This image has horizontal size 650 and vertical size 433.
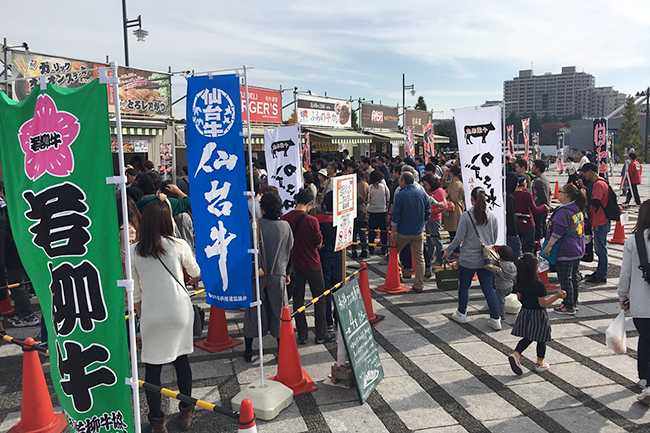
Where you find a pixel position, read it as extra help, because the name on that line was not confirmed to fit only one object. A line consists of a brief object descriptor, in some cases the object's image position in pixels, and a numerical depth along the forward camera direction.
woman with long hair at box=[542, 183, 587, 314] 6.44
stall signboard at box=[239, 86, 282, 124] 21.33
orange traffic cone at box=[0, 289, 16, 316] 7.03
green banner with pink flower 2.62
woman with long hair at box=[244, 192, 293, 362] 5.07
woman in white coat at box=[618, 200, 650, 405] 4.15
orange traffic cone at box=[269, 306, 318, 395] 4.64
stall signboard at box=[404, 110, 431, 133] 38.63
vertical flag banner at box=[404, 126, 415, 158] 18.39
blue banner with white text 4.11
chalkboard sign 4.41
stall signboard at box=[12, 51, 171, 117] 12.01
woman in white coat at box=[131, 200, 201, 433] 3.62
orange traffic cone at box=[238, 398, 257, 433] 2.74
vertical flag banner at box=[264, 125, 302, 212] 8.26
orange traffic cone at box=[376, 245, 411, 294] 7.85
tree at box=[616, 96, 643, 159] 53.94
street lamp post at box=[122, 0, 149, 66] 17.01
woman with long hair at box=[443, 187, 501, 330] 6.15
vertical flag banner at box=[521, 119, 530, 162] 25.93
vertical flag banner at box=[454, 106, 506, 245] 6.70
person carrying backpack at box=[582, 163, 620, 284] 8.05
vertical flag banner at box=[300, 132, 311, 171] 14.60
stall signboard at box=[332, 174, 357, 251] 5.48
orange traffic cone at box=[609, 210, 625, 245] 11.37
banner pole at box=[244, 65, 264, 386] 4.11
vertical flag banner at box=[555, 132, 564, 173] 33.06
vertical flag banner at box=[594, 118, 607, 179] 16.20
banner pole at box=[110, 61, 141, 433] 2.54
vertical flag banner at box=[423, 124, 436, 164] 17.45
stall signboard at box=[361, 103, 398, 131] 32.94
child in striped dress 4.86
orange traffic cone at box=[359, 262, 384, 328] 6.42
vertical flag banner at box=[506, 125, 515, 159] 22.05
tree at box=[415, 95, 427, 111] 55.75
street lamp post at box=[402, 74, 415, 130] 37.47
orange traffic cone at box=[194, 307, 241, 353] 5.81
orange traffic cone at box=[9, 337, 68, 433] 4.00
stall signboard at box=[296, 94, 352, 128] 25.55
